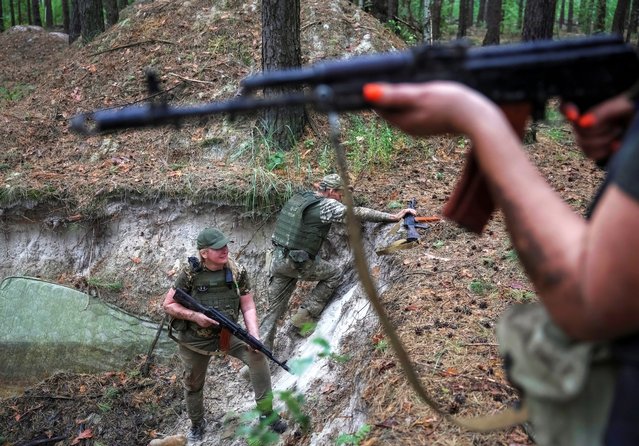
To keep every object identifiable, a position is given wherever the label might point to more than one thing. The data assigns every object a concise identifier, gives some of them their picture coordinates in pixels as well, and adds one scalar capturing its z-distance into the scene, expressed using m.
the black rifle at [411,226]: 6.78
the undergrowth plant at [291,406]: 3.72
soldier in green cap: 6.46
